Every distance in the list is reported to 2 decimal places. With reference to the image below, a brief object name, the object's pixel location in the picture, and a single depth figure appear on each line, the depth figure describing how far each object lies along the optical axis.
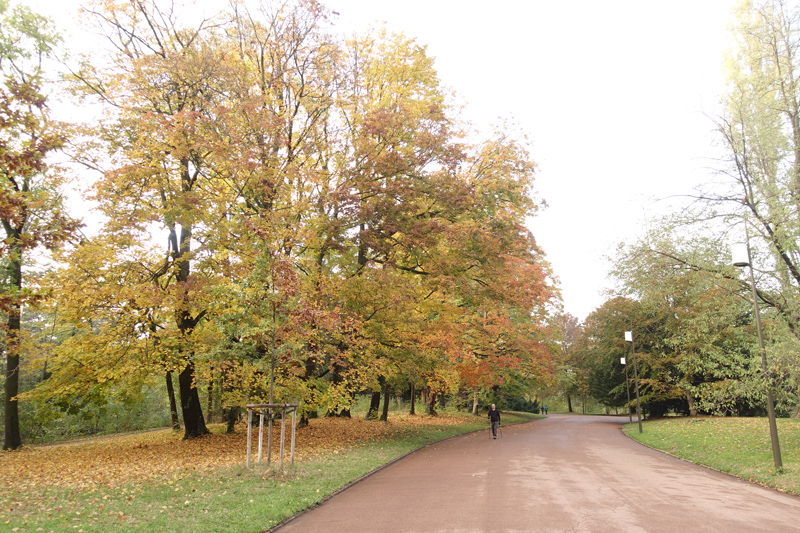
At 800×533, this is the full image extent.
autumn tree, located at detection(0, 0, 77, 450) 5.80
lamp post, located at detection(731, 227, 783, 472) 11.01
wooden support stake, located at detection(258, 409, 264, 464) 10.52
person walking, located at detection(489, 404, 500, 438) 20.85
